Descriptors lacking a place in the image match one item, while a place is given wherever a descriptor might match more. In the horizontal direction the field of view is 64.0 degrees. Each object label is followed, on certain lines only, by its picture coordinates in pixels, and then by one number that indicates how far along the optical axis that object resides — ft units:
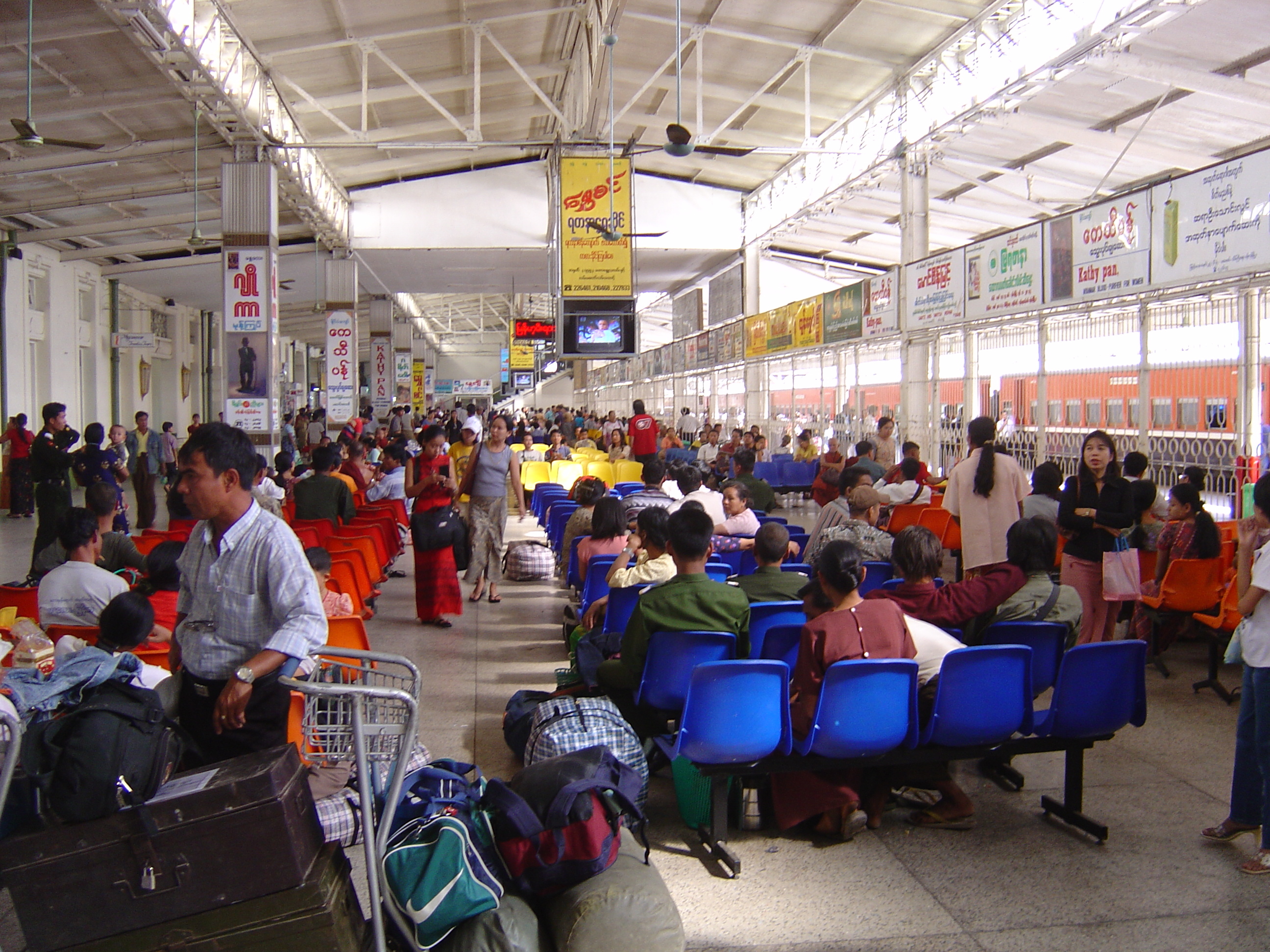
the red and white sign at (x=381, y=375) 87.97
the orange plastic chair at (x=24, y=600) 16.94
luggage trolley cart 8.63
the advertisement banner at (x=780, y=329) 55.01
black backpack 7.66
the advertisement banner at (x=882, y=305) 42.68
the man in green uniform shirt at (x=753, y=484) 30.01
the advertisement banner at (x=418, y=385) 134.00
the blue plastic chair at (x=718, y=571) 19.67
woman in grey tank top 27.17
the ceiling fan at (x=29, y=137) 24.99
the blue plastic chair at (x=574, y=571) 23.58
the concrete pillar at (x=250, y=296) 38.63
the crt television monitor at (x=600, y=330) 47.06
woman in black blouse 19.80
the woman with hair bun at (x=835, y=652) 12.69
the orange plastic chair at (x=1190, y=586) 20.56
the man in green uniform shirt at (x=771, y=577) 16.35
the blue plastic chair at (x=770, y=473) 51.42
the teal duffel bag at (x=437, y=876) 8.94
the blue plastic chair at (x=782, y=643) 14.90
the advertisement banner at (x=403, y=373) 115.44
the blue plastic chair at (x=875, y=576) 19.90
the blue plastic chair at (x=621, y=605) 17.69
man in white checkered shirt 9.10
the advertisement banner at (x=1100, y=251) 26.94
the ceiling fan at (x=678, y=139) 29.76
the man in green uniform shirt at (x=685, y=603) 13.94
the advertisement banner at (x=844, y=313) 46.44
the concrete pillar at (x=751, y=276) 69.31
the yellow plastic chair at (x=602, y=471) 49.42
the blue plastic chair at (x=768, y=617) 15.83
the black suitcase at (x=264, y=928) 7.86
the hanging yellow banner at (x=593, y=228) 46.78
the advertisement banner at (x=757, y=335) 59.72
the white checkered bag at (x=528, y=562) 32.89
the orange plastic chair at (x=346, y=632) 14.92
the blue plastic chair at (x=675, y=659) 13.80
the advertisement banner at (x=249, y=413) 39.04
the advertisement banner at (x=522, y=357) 122.11
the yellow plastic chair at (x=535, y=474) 50.44
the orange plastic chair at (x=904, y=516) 30.94
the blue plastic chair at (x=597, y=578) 20.29
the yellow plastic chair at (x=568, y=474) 47.62
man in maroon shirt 14.52
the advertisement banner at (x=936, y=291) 37.14
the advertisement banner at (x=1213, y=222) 22.48
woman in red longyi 25.46
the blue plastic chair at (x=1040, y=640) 14.10
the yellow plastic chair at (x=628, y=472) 48.57
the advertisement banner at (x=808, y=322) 51.08
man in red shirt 52.95
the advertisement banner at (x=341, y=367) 61.11
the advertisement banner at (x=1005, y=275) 32.09
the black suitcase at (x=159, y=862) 7.67
